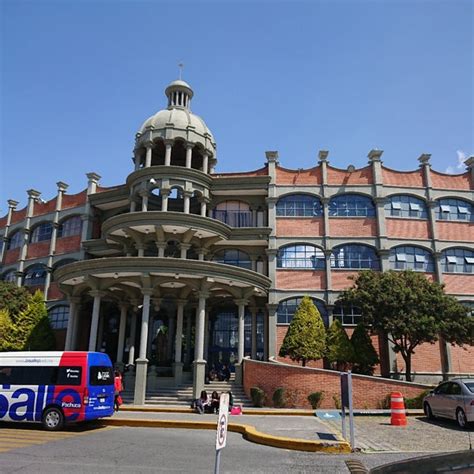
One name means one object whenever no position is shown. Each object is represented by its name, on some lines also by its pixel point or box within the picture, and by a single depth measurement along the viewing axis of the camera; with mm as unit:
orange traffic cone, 14538
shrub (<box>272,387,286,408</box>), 21469
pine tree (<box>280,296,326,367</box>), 25000
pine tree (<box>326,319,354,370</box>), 25453
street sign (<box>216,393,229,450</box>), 6000
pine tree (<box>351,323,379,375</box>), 25422
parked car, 13377
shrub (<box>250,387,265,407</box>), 21859
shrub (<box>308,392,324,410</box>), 20922
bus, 13742
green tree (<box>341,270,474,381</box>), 23469
